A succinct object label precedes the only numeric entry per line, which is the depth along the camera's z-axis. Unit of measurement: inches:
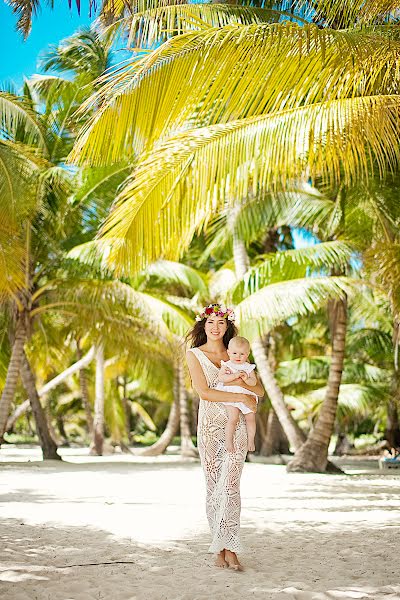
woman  195.9
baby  194.5
